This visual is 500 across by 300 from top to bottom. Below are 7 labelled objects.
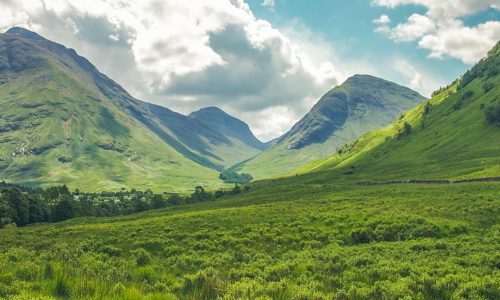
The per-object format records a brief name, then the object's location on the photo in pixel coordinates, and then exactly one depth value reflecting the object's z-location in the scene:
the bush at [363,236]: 42.89
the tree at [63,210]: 131.75
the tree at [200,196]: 179.95
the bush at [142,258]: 32.18
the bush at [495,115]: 194.38
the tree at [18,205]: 115.16
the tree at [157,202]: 166.62
